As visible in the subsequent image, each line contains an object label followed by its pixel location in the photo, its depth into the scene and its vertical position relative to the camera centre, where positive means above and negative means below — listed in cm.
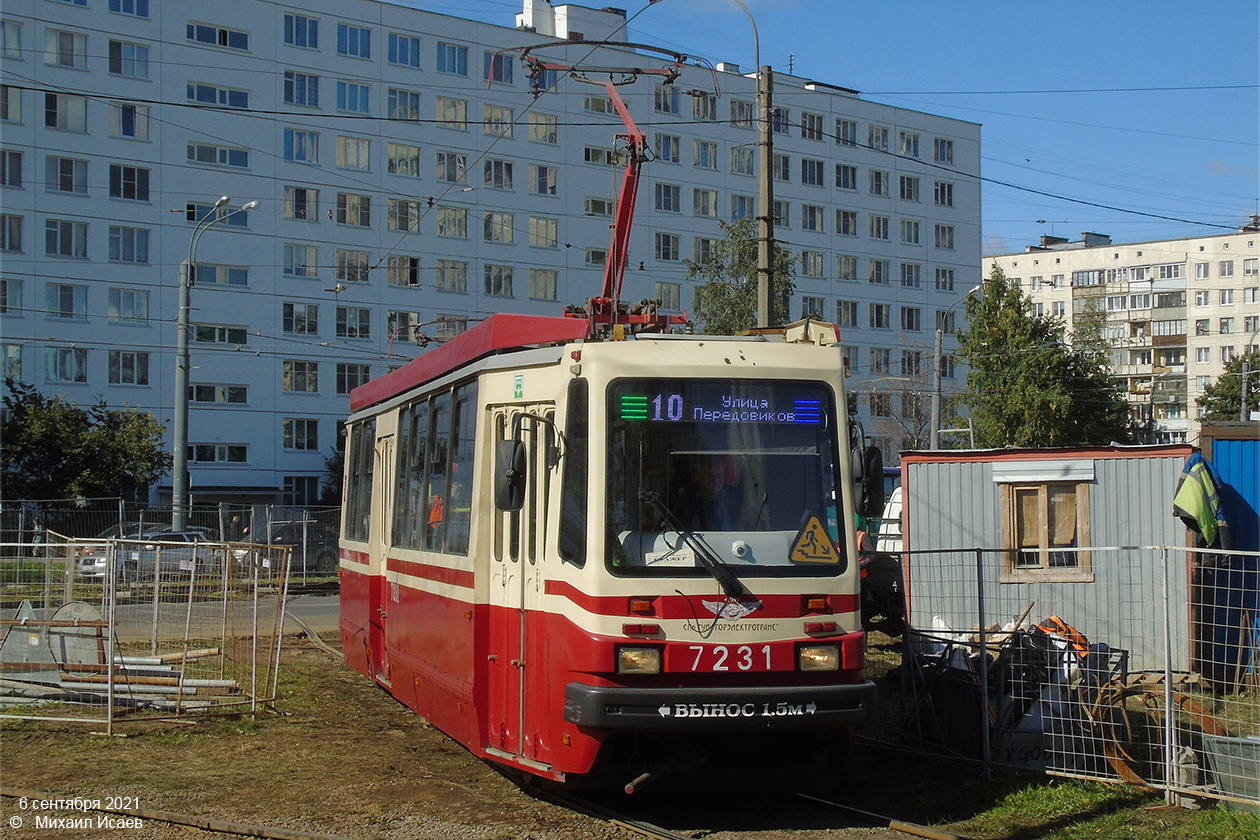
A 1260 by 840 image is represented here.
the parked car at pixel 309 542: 3488 -219
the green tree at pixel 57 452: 3719 +28
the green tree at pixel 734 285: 4328 +622
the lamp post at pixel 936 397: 3466 +196
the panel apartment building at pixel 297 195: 5038 +1164
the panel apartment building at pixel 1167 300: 9365 +1309
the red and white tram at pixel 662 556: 741 -55
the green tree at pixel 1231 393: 6769 +416
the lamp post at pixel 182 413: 2908 +113
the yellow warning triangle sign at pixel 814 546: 772 -48
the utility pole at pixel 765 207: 1612 +341
